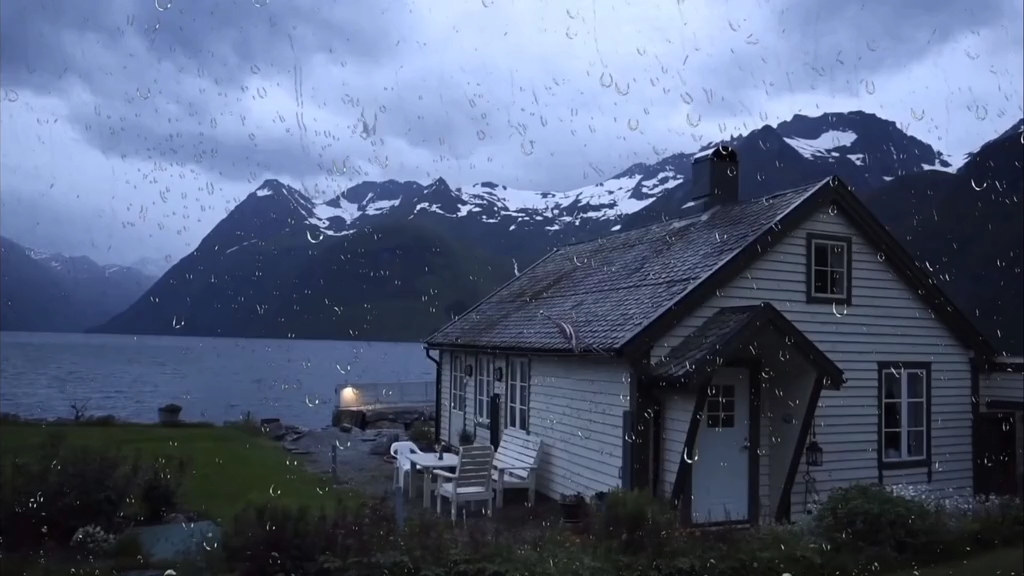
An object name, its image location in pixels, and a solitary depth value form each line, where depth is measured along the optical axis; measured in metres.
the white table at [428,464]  12.65
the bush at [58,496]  8.41
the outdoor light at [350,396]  29.70
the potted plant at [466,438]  17.70
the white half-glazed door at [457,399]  18.56
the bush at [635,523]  8.34
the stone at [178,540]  7.67
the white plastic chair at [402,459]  13.59
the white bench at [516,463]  13.11
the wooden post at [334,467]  15.60
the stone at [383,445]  20.33
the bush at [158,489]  9.78
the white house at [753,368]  11.48
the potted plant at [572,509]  11.09
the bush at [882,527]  9.45
